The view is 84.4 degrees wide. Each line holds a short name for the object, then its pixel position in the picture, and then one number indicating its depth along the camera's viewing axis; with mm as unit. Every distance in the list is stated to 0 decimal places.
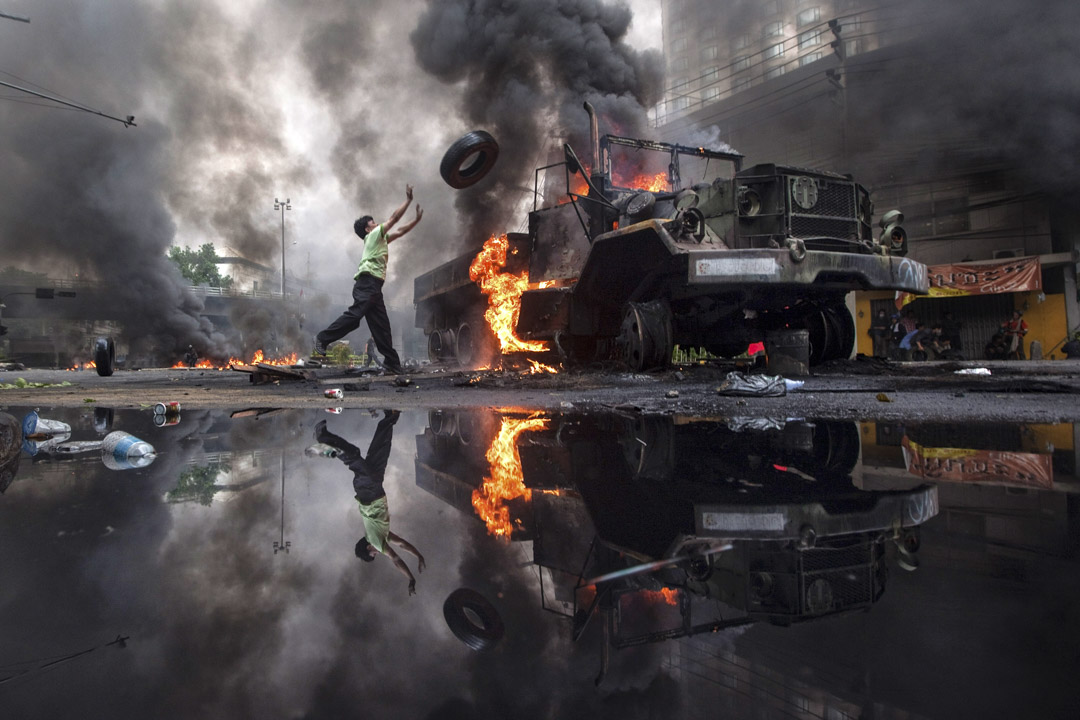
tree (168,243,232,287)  49969
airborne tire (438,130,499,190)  9891
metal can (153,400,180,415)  4367
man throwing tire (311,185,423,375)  7673
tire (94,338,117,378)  11473
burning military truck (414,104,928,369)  5469
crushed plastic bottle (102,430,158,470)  2446
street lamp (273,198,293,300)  36094
